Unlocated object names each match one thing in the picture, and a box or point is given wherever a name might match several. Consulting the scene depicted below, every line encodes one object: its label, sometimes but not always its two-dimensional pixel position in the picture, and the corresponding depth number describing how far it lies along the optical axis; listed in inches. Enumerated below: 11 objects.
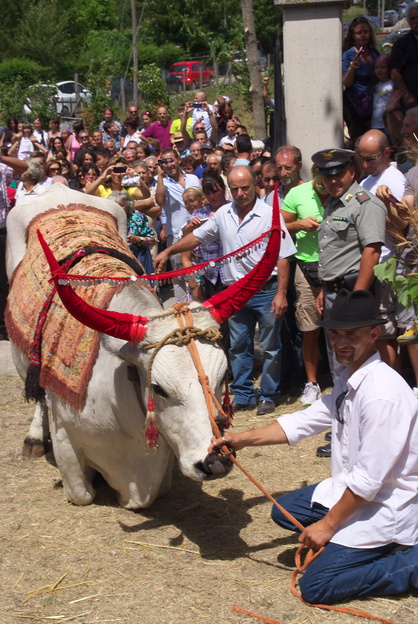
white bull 160.7
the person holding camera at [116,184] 345.4
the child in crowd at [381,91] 329.4
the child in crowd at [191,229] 287.7
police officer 222.8
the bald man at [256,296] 258.8
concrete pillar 307.7
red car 1630.2
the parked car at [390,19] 1857.8
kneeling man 144.6
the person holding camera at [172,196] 367.6
